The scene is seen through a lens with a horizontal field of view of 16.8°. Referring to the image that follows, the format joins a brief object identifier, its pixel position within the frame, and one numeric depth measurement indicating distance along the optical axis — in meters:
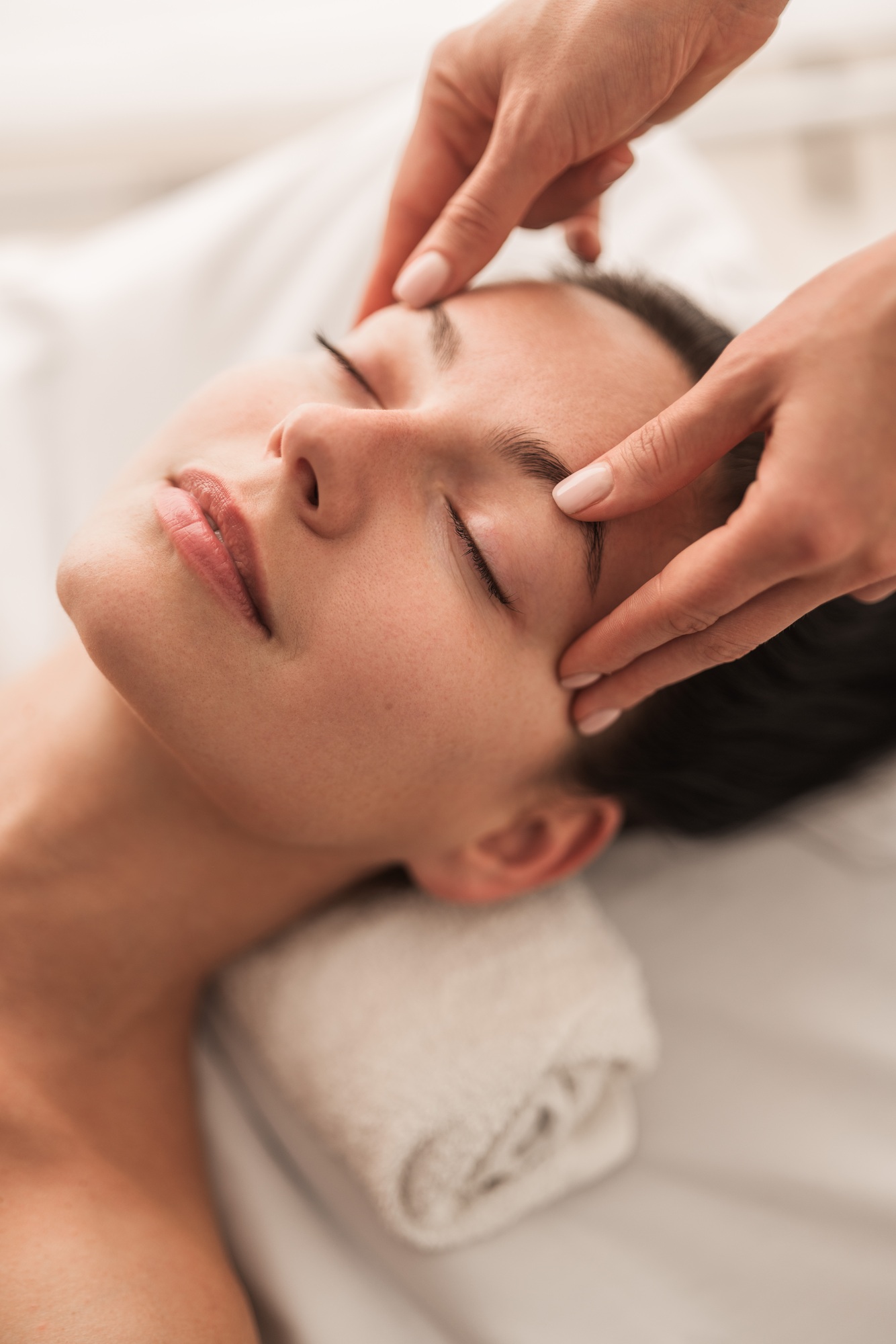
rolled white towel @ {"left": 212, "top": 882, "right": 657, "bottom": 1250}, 0.73
